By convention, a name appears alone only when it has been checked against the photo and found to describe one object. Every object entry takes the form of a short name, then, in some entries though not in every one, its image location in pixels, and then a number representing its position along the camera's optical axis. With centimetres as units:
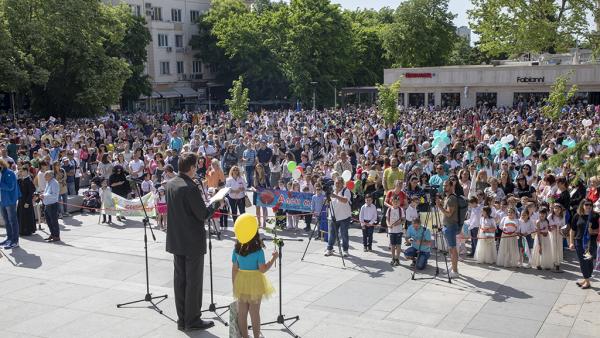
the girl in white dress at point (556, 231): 1150
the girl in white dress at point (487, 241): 1195
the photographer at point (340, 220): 1246
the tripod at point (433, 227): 1082
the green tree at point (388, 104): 3122
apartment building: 6341
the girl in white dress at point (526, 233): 1177
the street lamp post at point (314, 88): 5685
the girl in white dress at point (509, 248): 1172
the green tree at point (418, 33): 6906
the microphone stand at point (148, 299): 847
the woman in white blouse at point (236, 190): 1474
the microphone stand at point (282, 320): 747
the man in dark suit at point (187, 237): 716
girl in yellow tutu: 678
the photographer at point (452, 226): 1100
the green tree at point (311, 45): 5775
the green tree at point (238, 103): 3572
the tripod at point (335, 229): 1192
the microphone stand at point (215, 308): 802
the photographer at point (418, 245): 1141
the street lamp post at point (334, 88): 5935
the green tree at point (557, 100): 2856
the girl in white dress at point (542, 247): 1152
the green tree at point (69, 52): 3831
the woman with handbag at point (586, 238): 1034
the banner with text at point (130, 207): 1570
